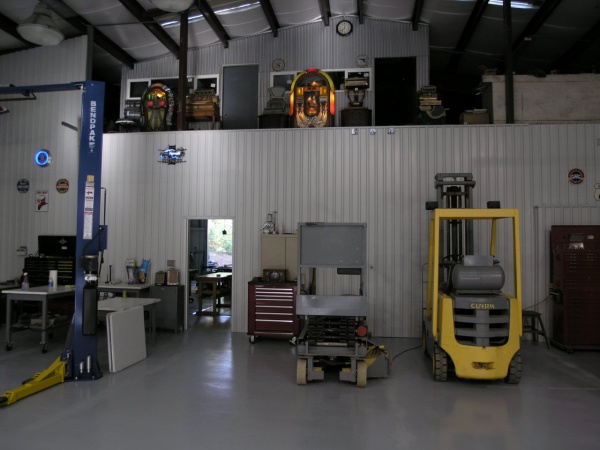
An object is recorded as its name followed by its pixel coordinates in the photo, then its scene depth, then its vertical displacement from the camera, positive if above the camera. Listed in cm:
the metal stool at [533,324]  604 -128
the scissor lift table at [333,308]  439 -73
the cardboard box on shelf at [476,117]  698 +223
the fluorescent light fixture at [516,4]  746 +454
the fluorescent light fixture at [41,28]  541 +289
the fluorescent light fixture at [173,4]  514 +309
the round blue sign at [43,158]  784 +159
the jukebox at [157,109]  793 +264
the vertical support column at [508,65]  685 +309
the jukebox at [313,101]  759 +272
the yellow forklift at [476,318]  443 -83
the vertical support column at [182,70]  761 +329
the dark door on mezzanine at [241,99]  906 +326
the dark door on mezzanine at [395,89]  904 +360
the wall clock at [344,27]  898 +486
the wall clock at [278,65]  916 +406
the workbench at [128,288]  677 -83
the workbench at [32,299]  564 -86
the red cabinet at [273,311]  625 -110
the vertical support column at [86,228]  452 +13
